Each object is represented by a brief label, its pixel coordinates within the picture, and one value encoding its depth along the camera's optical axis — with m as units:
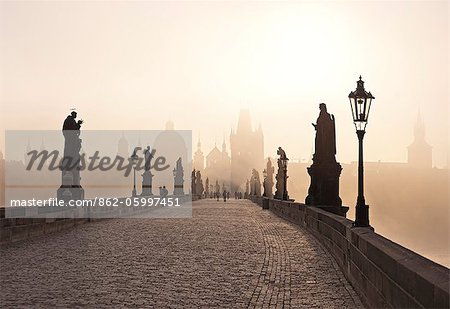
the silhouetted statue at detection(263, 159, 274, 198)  80.04
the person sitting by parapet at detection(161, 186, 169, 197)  69.88
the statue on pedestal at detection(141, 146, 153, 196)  59.25
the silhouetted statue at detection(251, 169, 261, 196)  110.44
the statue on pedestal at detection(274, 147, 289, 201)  44.13
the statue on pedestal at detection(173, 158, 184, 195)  79.25
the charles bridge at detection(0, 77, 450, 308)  8.59
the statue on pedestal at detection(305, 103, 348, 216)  25.31
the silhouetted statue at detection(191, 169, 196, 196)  102.31
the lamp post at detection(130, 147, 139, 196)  50.56
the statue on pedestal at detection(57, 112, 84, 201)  30.17
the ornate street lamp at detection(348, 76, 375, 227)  13.27
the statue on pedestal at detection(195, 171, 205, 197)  117.98
